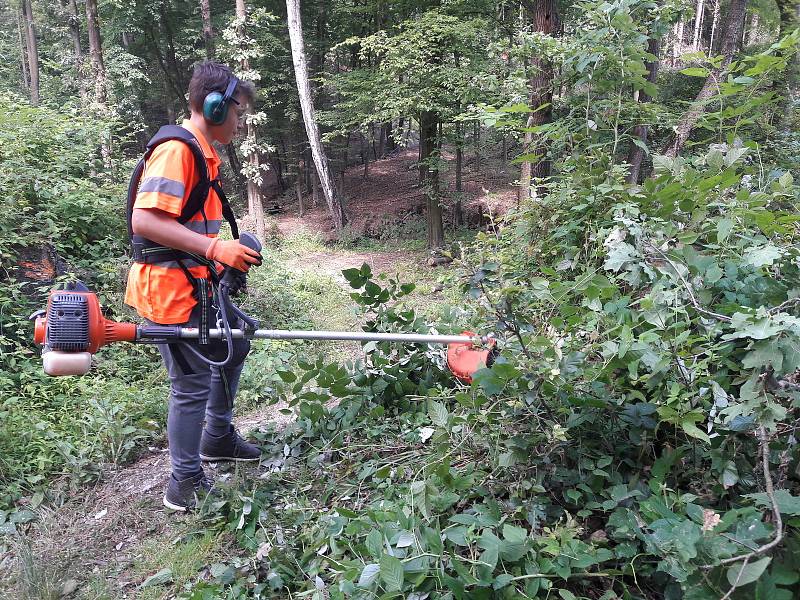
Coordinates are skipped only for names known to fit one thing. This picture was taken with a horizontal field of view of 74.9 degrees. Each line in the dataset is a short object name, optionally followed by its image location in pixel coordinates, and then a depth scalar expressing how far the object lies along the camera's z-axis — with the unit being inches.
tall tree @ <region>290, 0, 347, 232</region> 592.4
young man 111.1
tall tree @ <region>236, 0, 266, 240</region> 581.3
